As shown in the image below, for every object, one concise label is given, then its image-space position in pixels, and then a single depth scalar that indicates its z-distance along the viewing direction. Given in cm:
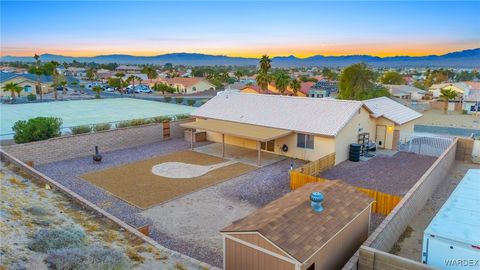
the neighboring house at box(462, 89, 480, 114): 5456
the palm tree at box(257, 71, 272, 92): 5497
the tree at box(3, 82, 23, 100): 5462
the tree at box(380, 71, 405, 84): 10250
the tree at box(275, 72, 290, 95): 5622
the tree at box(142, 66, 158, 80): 10356
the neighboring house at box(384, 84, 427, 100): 6981
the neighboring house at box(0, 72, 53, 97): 7096
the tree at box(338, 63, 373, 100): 5891
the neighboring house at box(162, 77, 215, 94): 8925
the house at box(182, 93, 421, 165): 2262
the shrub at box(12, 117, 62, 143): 2311
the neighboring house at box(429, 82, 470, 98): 6290
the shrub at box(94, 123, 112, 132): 2687
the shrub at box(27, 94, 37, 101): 5643
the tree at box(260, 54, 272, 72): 5648
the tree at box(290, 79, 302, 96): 5812
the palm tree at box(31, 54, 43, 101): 6836
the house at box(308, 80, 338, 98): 6800
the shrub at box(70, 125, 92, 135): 2573
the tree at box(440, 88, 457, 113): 5503
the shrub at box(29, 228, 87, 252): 958
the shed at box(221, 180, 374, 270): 899
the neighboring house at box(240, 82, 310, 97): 6037
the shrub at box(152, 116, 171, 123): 3116
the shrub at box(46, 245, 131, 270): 848
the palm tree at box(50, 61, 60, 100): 6841
